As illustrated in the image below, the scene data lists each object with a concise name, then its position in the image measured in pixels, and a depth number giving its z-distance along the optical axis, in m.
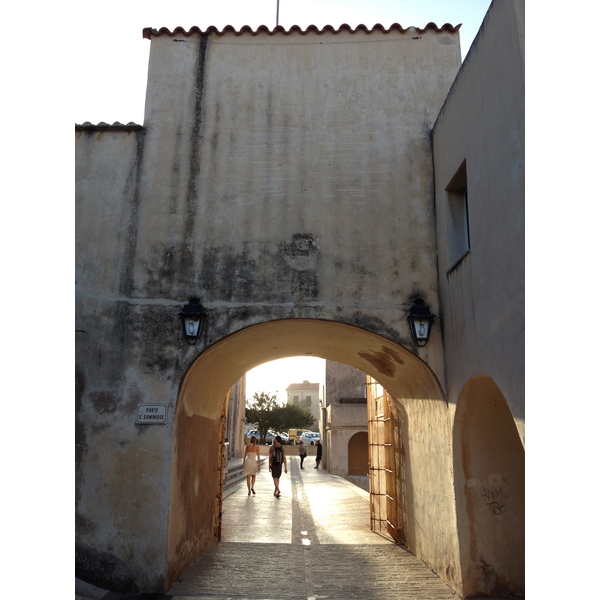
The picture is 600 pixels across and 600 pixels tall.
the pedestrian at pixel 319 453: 26.10
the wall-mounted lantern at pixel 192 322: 6.41
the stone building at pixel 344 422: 22.33
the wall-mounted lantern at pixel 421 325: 6.45
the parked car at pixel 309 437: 43.83
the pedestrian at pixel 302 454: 25.98
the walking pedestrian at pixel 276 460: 13.93
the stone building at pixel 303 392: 97.38
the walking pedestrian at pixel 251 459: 13.70
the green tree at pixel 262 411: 43.84
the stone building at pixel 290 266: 5.84
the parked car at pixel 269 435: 46.17
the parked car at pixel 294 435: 42.94
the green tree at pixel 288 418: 44.12
